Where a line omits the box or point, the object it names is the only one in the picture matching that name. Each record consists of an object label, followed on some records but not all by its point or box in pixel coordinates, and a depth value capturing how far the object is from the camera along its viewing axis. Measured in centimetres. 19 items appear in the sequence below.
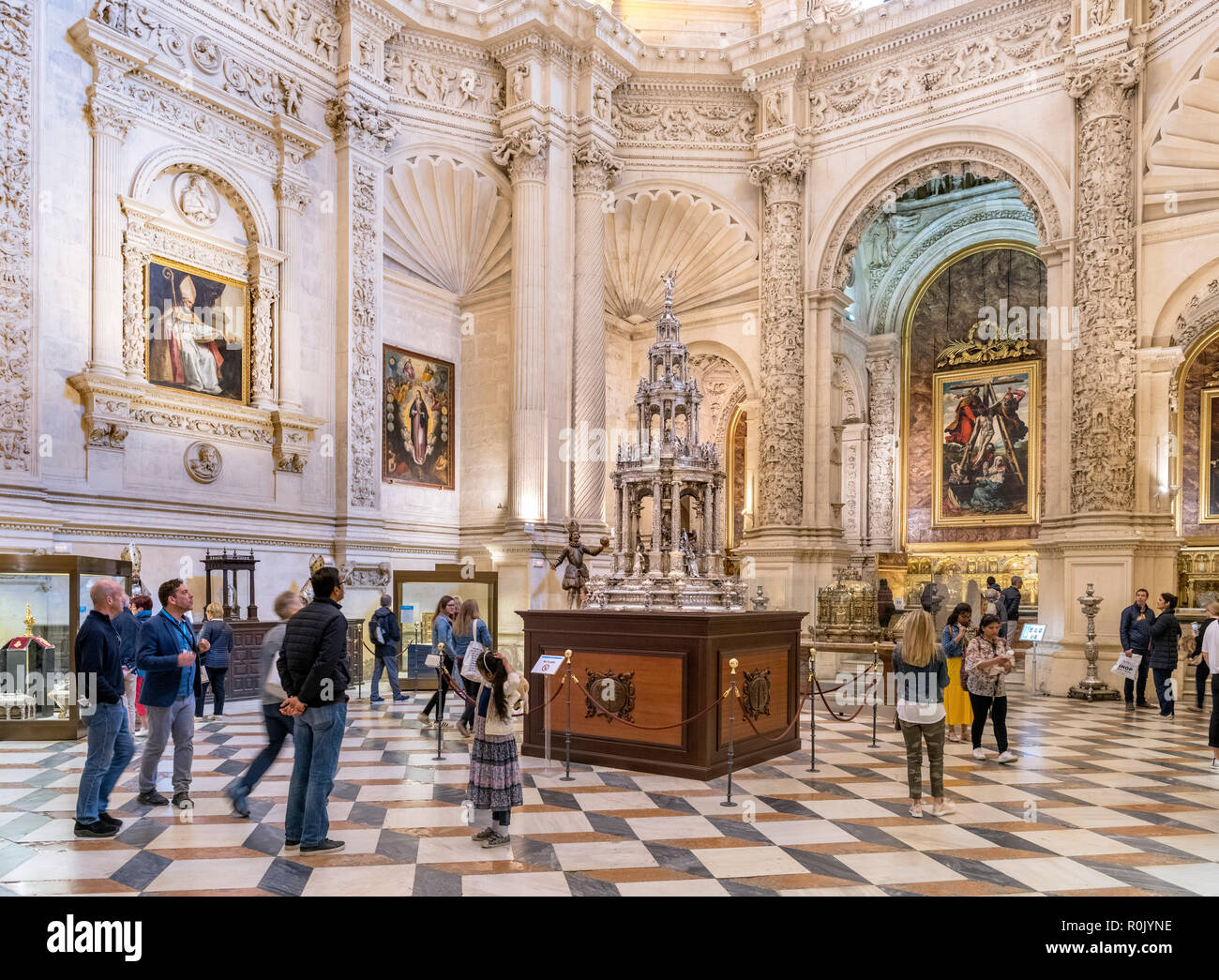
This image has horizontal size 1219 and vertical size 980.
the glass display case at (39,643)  965
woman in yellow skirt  978
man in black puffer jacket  561
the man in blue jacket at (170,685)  666
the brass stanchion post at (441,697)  888
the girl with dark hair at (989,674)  859
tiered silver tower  982
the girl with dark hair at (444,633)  1000
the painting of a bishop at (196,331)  1330
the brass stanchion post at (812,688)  837
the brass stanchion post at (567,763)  809
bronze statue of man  1417
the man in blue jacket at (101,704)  606
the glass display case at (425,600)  1411
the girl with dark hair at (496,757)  601
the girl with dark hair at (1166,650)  1212
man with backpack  1260
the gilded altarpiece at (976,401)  2331
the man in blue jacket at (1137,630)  1265
